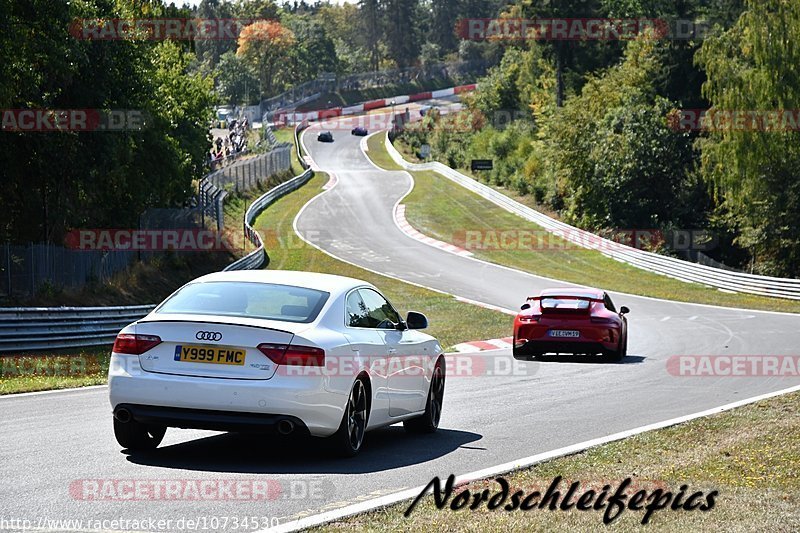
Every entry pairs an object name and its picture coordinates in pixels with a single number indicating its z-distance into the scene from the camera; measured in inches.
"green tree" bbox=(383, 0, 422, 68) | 7711.6
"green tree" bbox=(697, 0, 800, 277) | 1961.1
